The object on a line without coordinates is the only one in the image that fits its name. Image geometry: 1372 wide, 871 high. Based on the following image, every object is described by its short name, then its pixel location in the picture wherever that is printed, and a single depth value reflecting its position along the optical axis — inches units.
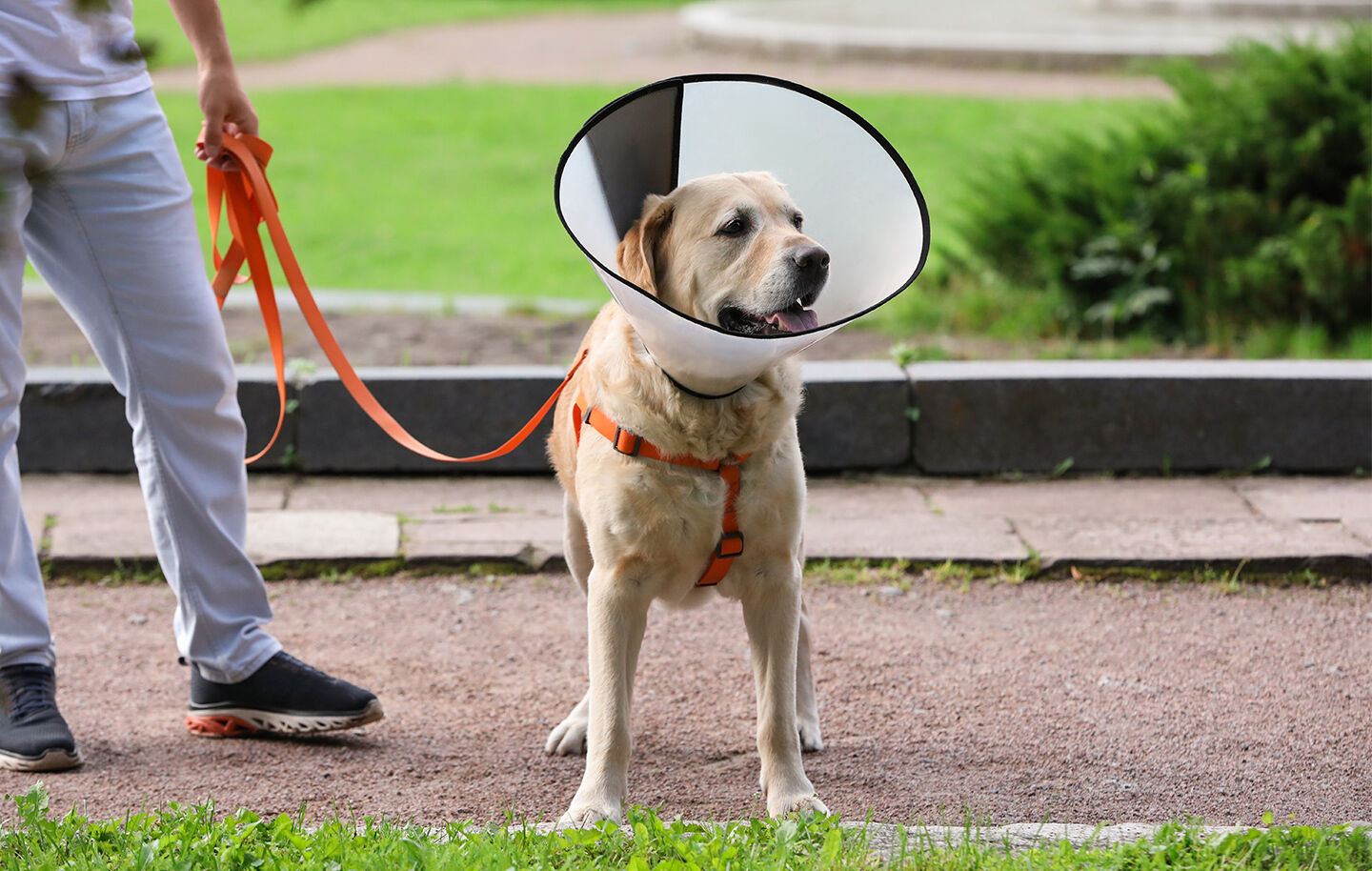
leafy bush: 506.6
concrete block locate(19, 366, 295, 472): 424.5
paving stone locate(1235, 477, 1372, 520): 400.8
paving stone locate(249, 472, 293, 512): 415.5
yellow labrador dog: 234.7
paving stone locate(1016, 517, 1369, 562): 372.5
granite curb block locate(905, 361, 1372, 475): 428.8
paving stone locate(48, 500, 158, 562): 376.2
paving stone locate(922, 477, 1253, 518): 407.2
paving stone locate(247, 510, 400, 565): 380.8
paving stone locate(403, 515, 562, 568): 381.4
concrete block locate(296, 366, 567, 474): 434.0
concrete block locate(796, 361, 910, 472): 432.8
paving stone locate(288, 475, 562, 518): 415.8
